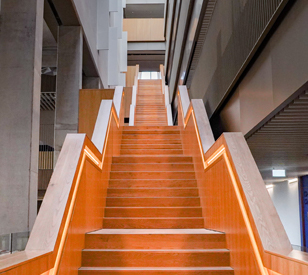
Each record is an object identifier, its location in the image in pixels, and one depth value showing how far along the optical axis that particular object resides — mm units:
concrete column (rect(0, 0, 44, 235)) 5758
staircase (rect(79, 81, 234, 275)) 3871
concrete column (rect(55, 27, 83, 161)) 10065
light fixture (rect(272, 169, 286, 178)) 8883
